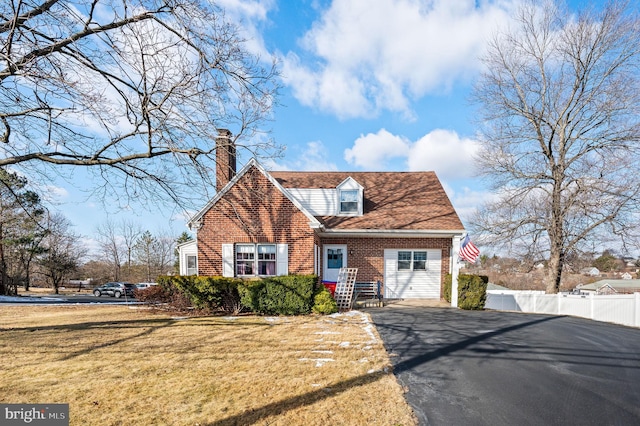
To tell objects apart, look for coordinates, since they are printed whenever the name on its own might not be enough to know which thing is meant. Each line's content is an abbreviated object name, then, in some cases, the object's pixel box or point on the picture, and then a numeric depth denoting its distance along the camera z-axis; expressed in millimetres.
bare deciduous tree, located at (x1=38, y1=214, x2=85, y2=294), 32562
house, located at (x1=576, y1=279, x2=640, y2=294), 42850
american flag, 12445
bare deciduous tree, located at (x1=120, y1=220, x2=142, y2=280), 42069
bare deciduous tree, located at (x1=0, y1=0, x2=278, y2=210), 5945
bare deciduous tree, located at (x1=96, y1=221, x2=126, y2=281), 41700
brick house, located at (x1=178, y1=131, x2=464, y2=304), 12133
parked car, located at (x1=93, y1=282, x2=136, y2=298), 28688
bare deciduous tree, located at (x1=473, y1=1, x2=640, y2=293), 15555
